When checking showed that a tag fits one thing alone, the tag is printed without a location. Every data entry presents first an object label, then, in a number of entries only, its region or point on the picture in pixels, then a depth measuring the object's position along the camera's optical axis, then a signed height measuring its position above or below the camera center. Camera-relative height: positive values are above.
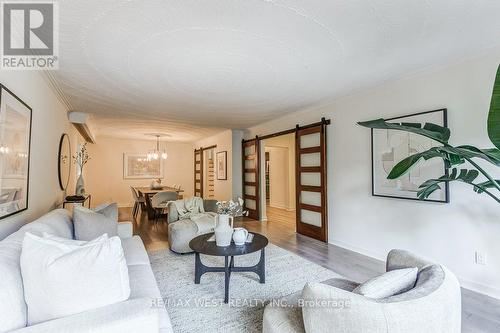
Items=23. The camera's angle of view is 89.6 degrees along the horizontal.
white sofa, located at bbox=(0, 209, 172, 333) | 1.13 -0.69
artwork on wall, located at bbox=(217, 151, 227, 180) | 7.34 +0.18
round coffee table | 2.50 -0.81
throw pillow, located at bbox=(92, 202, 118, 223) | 2.96 -0.48
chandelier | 8.13 +0.65
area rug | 2.09 -1.24
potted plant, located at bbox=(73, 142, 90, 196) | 4.63 -0.30
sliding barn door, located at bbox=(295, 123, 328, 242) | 4.40 -0.21
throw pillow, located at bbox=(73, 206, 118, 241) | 2.54 -0.55
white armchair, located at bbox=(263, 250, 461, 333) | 1.04 -0.61
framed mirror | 4.02 +0.18
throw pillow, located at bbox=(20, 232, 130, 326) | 1.22 -0.53
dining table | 6.40 -0.71
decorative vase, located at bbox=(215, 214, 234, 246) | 2.67 -0.65
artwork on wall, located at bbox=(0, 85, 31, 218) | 1.92 +0.17
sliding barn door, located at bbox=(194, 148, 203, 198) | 9.20 -0.04
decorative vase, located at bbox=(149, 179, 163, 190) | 7.27 -0.43
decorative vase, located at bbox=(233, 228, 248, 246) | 2.73 -0.72
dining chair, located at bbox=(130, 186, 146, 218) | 6.93 -0.83
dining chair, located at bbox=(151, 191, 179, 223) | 5.88 -0.65
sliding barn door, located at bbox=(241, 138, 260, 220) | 6.46 -0.15
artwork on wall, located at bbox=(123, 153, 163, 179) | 8.78 +0.15
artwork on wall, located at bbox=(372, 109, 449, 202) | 2.92 +0.14
